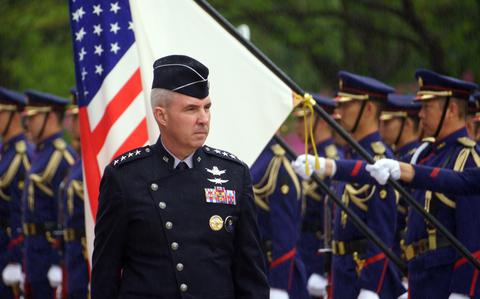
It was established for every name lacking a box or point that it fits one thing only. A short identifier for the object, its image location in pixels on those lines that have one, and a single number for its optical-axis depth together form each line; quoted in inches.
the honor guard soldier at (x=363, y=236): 622.8
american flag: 518.9
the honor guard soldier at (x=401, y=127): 792.3
